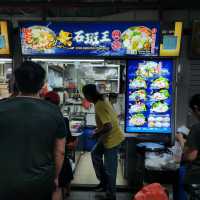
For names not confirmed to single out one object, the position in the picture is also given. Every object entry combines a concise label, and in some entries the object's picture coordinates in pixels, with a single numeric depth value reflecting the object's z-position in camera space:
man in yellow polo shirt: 4.56
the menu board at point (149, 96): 5.07
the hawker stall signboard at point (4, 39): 4.76
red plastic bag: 3.25
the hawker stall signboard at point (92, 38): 4.67
